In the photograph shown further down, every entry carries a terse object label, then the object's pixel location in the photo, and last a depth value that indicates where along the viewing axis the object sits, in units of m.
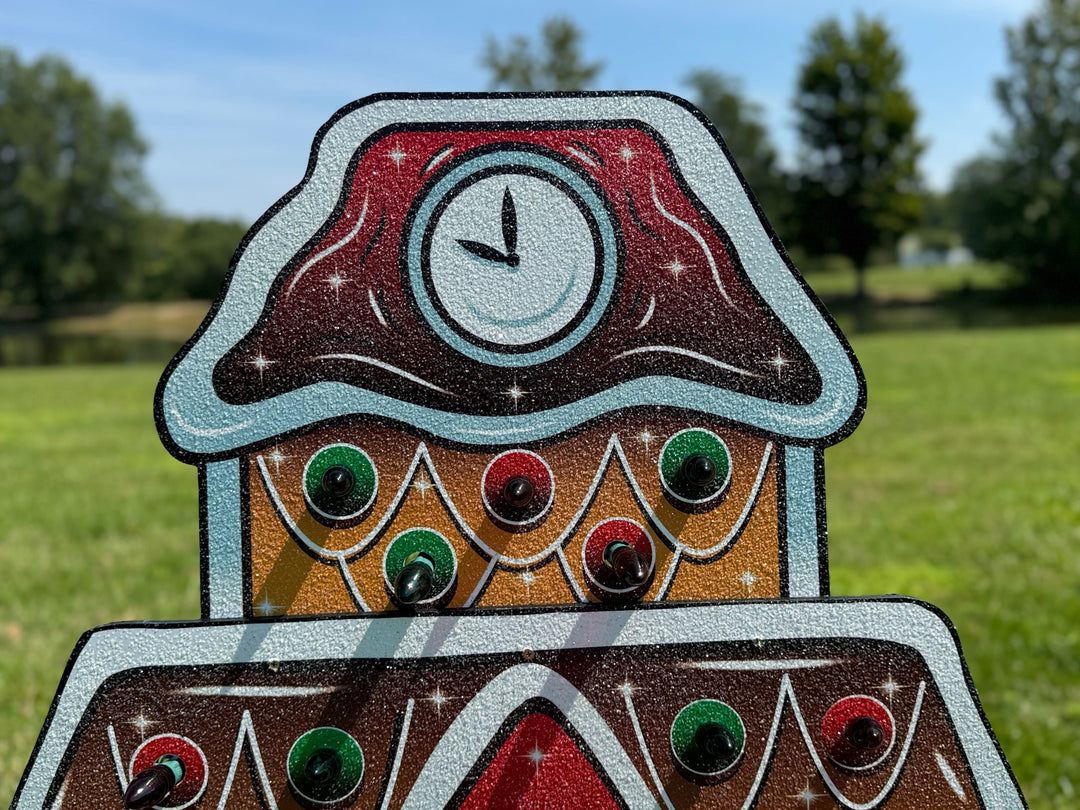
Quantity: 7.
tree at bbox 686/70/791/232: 32.89
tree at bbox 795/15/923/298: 26.91
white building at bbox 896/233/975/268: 62.28
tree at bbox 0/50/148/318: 28.66
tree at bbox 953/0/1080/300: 25.12
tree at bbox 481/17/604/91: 24.14
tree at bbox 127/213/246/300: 32.69
